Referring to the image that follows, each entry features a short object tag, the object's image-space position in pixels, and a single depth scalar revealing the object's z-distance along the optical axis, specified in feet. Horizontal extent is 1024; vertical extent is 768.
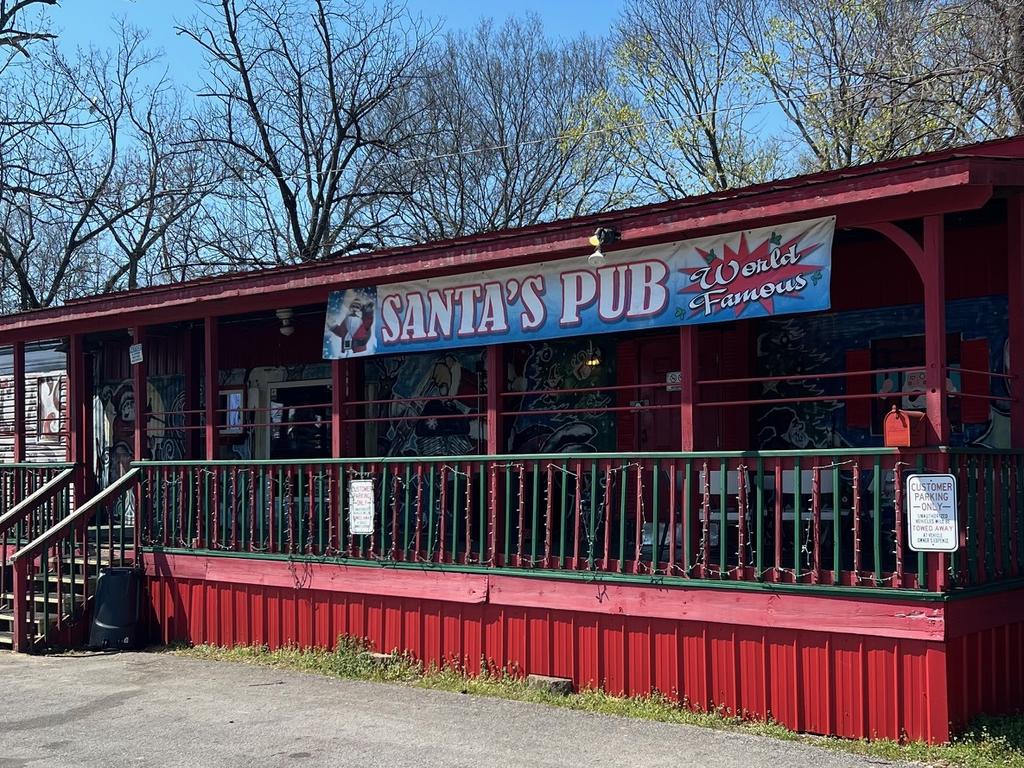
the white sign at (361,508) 31.42
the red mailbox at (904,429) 21.68
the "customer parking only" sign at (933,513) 21.39
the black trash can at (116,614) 35.22
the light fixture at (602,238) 26.18
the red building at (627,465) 22.66
